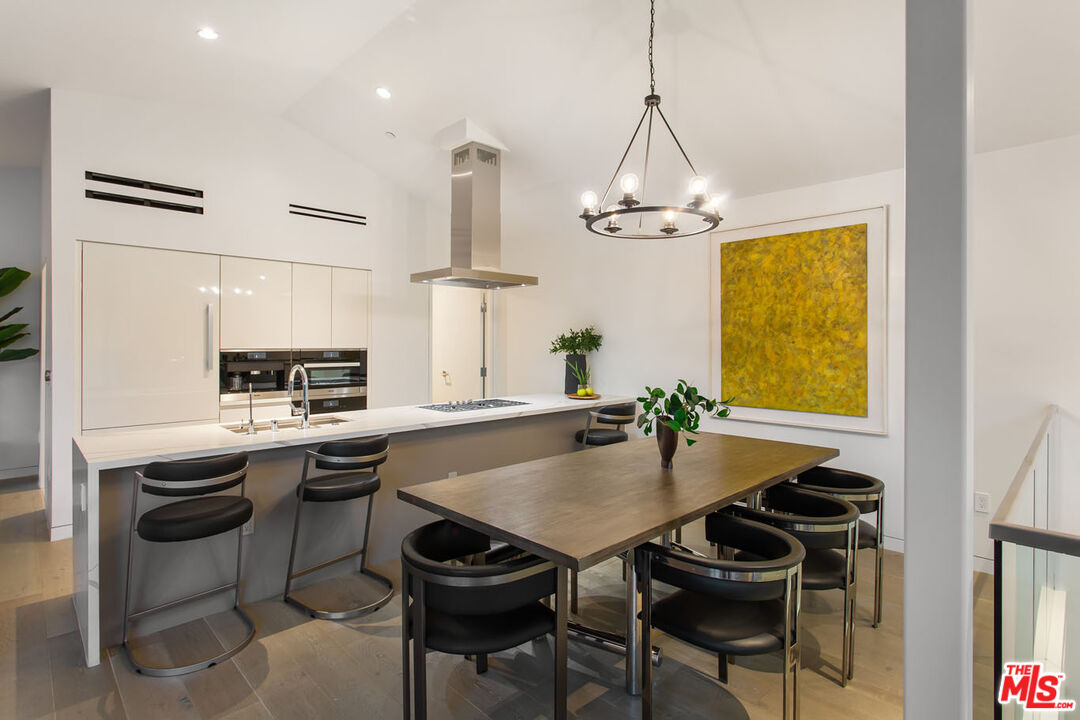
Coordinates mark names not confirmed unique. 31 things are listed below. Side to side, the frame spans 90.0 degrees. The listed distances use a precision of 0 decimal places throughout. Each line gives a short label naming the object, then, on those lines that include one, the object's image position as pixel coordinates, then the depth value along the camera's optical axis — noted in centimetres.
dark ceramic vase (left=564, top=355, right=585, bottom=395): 519
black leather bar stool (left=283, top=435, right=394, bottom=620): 275
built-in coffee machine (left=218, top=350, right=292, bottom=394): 460
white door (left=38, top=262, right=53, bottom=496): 429
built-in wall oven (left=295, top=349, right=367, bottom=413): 505
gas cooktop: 403
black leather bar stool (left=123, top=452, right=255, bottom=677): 227
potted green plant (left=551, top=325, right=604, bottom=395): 520
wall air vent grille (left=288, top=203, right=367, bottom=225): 500
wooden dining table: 164
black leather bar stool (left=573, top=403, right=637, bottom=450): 409
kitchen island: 243
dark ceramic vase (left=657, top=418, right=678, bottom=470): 251
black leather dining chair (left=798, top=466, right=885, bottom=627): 245
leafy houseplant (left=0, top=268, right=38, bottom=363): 503
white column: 122
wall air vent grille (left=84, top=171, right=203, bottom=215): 398
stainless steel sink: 312
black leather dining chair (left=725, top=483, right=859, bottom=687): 202
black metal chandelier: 252
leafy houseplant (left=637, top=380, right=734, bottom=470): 241
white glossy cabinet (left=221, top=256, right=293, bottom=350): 460
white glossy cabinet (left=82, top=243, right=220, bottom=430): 398
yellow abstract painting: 372
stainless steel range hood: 429
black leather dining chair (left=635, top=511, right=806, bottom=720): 160
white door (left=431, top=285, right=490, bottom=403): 624
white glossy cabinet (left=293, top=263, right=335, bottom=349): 499
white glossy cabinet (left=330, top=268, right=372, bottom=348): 525
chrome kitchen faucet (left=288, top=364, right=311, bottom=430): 315
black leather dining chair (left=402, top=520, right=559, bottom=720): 157
